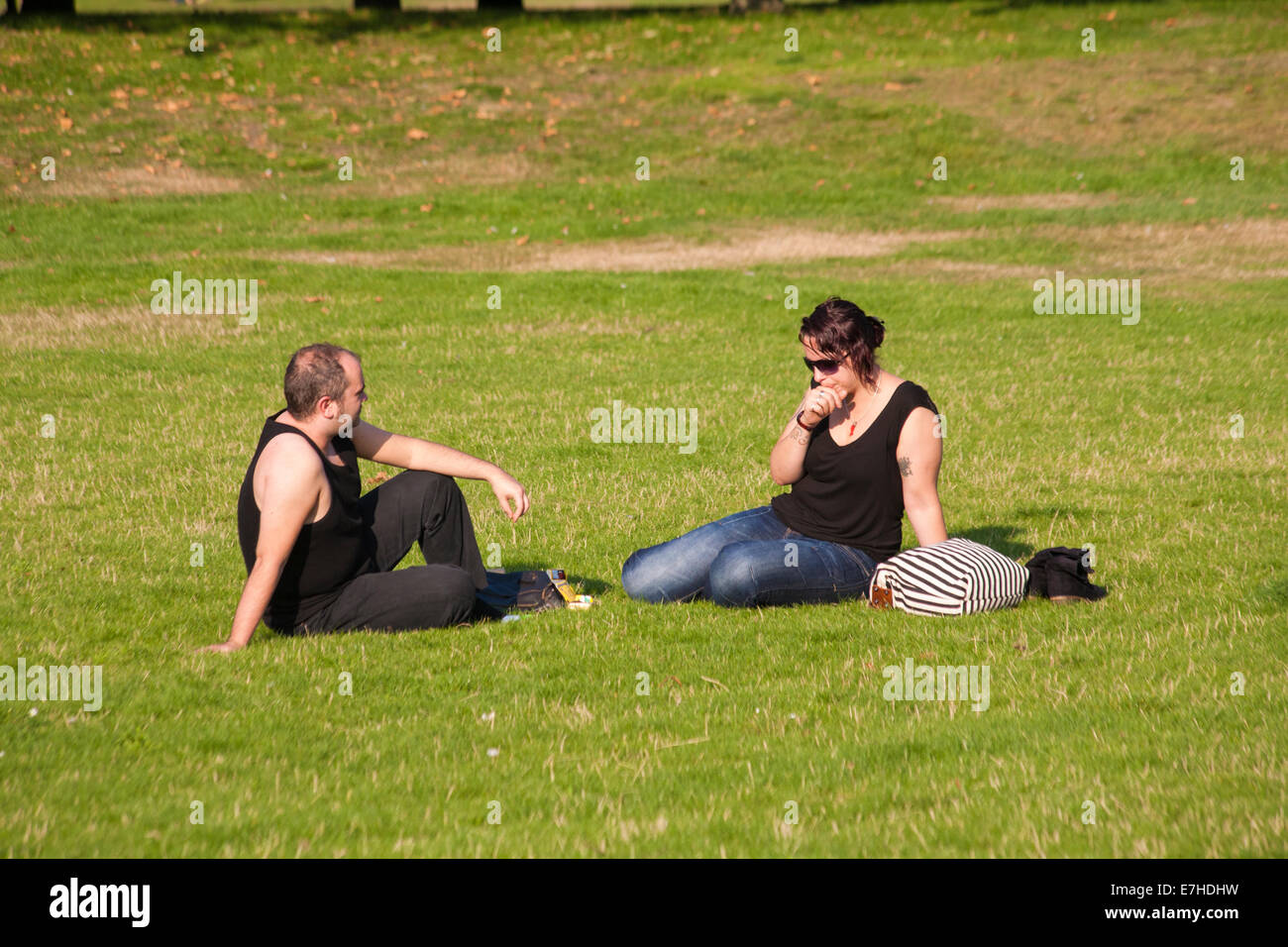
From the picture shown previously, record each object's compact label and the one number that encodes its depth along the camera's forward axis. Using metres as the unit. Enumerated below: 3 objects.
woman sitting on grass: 15.84
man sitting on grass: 14.35
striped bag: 15.59
